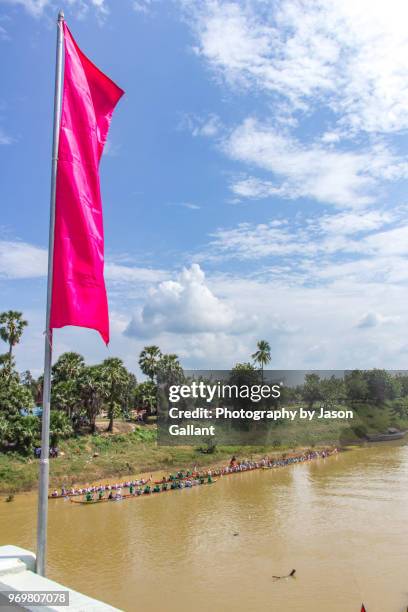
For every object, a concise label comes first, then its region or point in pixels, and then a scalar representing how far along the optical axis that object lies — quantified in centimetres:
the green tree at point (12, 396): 4542
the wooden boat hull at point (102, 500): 3783
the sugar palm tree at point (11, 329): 6132
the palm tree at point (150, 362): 8388
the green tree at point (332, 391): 9381
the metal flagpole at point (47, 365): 730
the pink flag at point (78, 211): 806
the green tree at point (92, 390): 5781
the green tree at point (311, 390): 9331
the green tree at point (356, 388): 10475
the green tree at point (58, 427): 4797
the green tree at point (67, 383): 5559
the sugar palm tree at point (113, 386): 6262
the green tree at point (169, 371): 8050
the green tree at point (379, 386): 10806
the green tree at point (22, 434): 4469
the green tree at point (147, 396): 7712
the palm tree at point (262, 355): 9112
